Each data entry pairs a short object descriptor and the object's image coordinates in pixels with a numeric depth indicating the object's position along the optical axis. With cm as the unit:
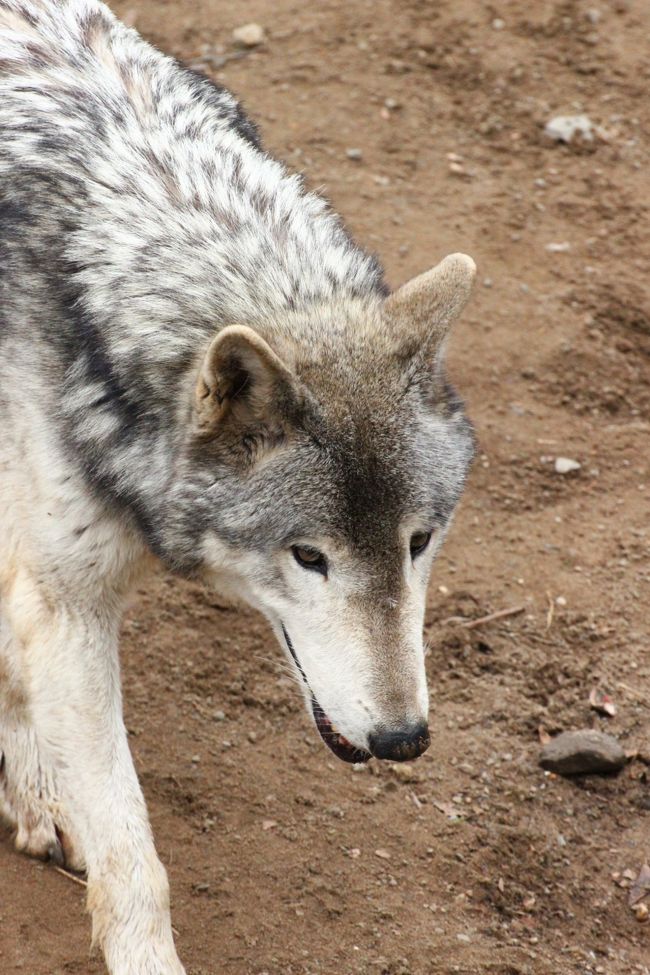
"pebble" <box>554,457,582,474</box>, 1264
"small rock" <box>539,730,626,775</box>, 1000
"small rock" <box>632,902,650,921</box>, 916
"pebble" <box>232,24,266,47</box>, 1686
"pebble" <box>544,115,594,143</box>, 1619
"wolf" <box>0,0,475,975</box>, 707
